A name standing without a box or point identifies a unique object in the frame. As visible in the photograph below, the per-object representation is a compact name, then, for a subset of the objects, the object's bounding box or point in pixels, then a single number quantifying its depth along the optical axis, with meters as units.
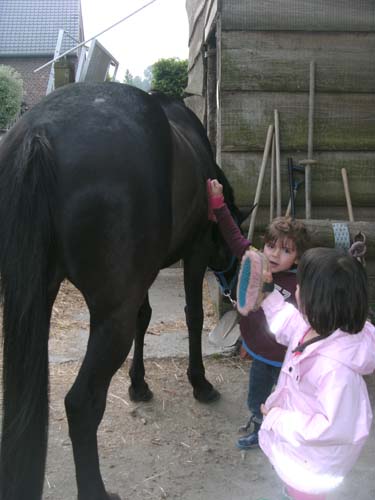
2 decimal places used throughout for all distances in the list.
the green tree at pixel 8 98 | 16.33
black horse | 1.70
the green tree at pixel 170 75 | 14.75
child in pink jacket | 1.38
